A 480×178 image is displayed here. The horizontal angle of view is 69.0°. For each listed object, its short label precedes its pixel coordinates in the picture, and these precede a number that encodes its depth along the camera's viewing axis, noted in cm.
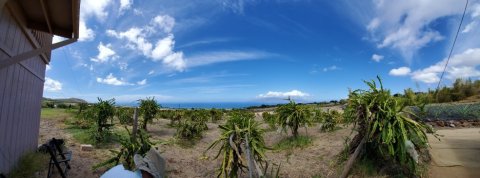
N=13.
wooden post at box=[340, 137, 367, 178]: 725
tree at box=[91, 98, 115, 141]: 1225
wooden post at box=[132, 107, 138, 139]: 838
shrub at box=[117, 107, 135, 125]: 1750
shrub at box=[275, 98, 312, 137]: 1283
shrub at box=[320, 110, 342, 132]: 1384
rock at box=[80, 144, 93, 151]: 1060
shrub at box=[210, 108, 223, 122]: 2368
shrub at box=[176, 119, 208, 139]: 1445
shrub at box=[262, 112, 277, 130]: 1398
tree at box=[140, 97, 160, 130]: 1609
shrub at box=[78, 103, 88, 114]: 2070
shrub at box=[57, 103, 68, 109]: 2813
